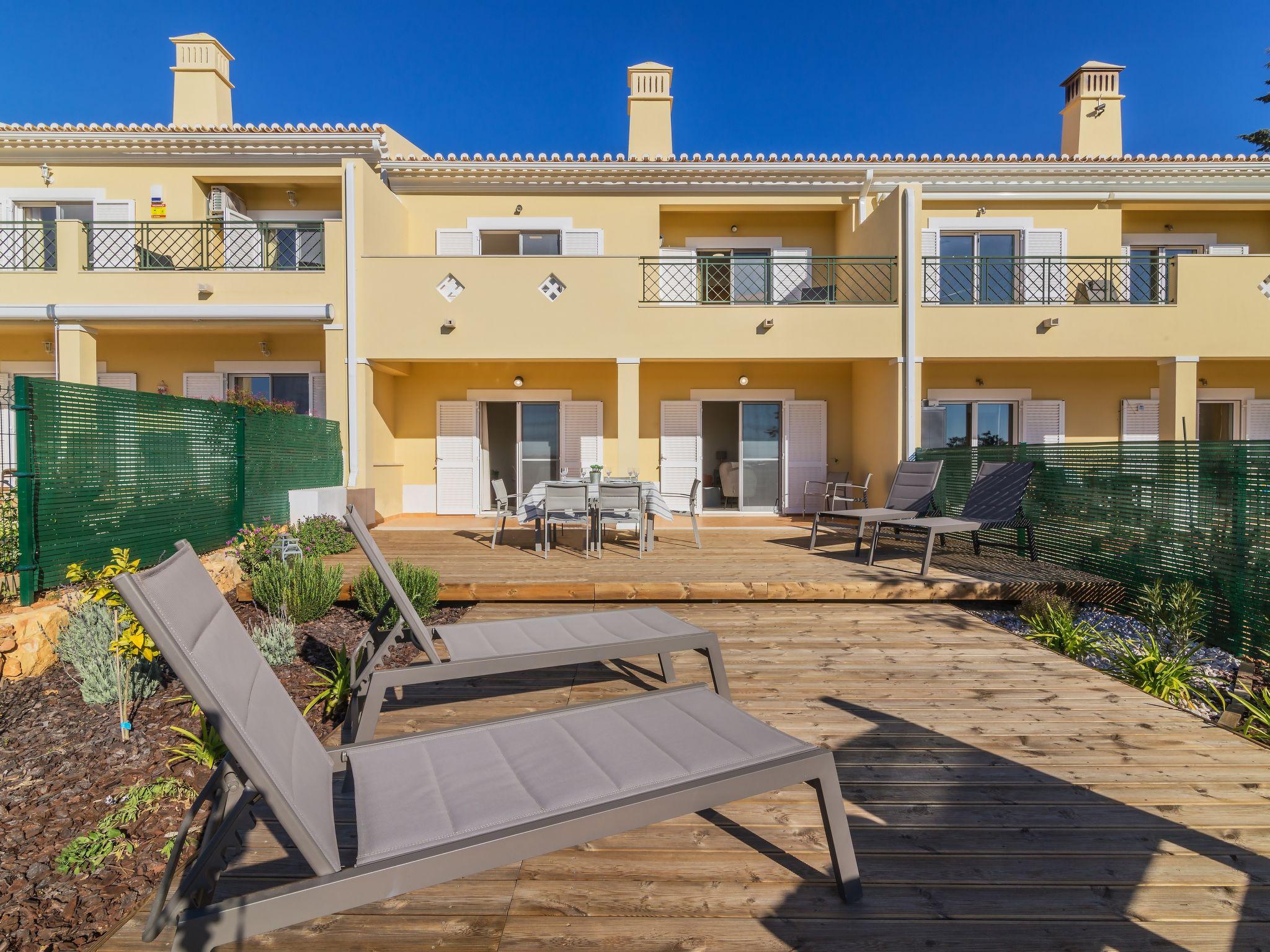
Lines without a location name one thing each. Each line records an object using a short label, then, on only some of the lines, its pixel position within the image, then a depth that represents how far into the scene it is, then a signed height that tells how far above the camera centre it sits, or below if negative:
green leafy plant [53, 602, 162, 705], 3.01 -0.97
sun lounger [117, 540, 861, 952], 1.32 -0.83
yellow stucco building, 9.63 +2.46
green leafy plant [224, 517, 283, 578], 5.71 -0.79
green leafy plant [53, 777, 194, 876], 1.93 -1.17
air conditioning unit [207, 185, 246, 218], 10.52 +4.08
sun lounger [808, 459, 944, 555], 6.94 -0.45
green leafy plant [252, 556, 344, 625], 4.50 -0.93
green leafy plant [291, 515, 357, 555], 6.89 -0.86
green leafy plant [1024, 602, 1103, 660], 4.20 -1.17
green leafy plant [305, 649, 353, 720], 3.14 -1.12
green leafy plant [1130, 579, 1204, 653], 4.30 -1.06
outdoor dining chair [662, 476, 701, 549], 7.57 -0.55
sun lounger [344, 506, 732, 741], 2.64 -0.86
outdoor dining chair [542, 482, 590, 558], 6.96 -0.51
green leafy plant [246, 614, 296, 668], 3.60 -1.03
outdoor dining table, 7.33 -0.55
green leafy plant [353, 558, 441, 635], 4.71 -0.96
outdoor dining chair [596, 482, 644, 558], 6.96 -0.50
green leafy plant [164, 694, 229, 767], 2.50 -1.12
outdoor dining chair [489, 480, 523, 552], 7.47 -0.53
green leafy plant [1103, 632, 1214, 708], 3.53 -1.21
